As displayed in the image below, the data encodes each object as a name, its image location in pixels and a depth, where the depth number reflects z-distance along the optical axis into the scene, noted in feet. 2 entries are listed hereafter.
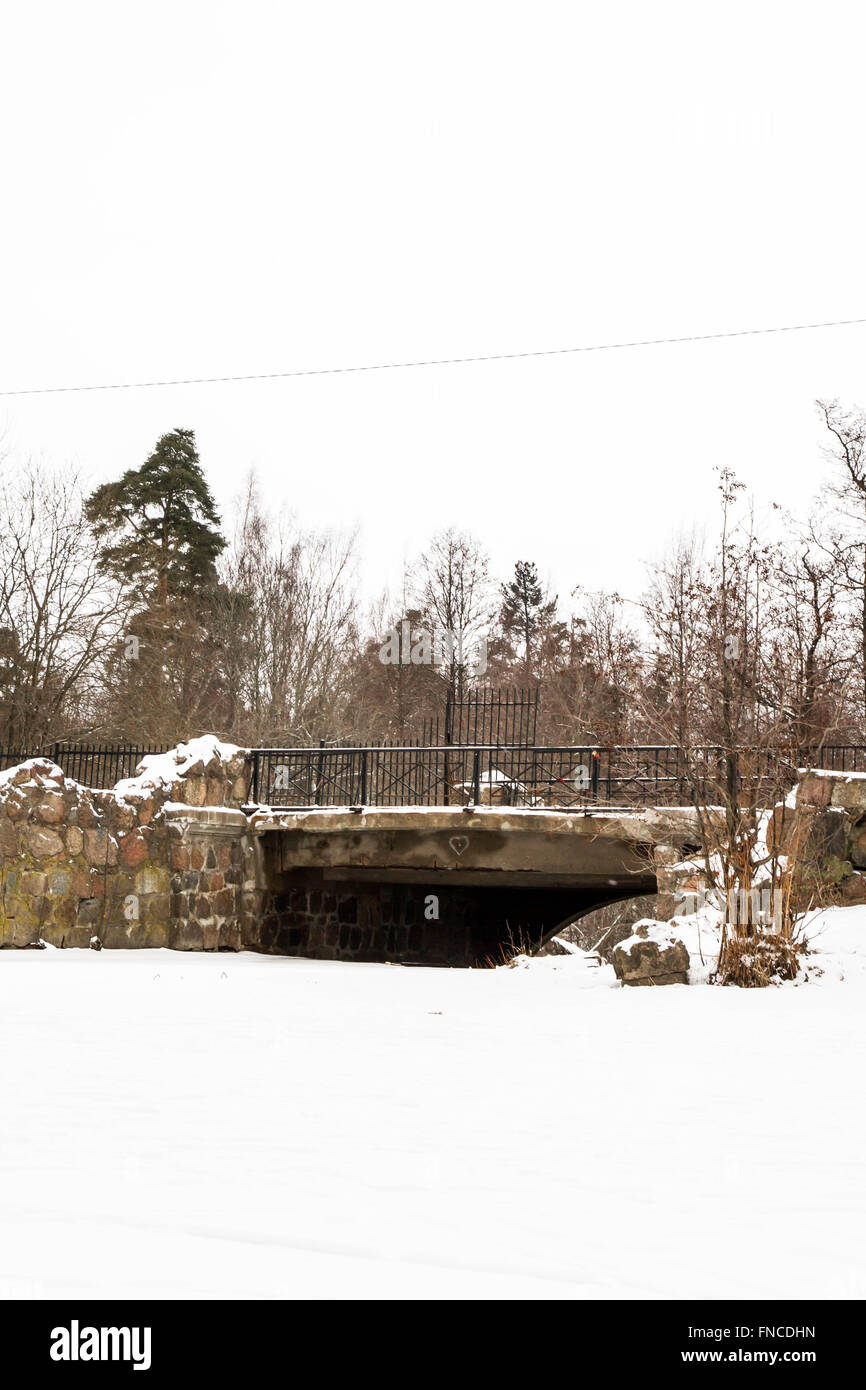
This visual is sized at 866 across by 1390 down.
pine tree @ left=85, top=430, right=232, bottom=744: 91.40
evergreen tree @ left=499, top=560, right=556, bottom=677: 138.82
